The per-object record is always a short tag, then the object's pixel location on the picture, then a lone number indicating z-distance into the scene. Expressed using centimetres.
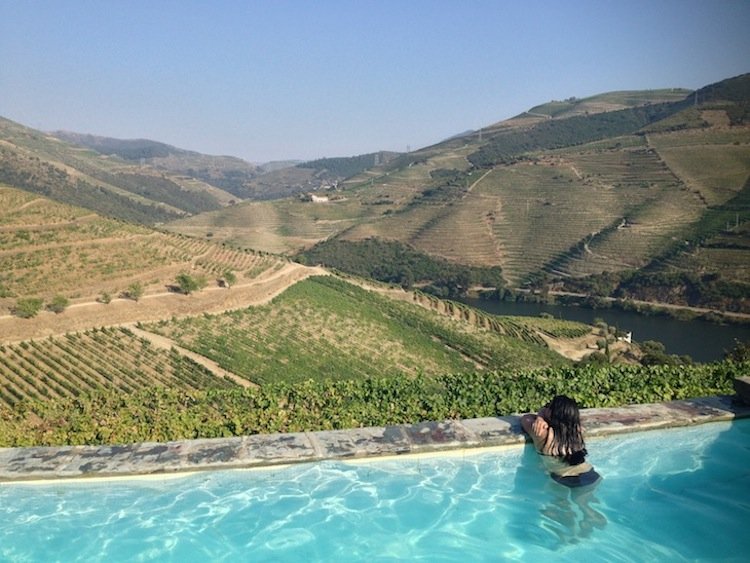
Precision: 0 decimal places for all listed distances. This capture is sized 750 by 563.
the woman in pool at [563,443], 696
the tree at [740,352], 2088
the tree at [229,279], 4558
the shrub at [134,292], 3850
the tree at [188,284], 4181
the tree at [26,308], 3186
